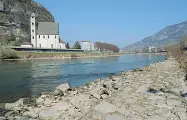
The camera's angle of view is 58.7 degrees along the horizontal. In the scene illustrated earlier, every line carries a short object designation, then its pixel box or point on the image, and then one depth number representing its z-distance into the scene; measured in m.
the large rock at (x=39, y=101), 8.95
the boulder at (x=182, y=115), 6.07
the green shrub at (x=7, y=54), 54.08
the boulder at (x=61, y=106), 7.58
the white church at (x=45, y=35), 88.92
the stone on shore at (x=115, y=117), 6.27
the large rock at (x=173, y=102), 7.14
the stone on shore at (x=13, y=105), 9.03
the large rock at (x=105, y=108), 6.79
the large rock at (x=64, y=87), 10.39
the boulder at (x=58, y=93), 9.55
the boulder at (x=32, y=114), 7.53
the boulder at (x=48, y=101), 8.56
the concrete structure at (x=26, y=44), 82.37
